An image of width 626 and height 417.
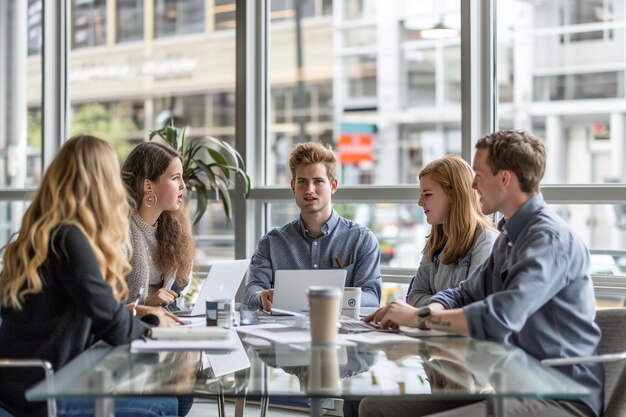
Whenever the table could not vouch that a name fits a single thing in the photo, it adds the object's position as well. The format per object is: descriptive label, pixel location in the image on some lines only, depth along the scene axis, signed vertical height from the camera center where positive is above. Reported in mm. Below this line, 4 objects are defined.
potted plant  4387 +275
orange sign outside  5867 +486
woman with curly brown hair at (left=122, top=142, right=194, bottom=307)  3309 +16
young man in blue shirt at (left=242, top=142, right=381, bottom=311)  3500 -77
